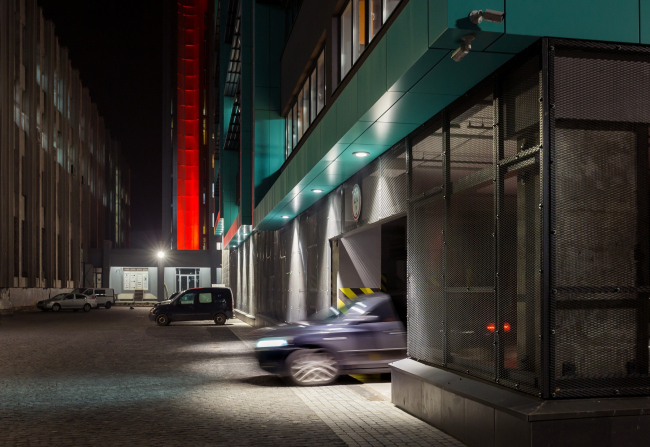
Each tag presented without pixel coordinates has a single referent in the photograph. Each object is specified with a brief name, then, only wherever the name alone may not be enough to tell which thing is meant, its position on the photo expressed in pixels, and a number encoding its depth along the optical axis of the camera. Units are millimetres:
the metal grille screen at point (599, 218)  6445
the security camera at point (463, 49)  6230
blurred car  11461
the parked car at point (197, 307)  29578
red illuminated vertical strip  87812
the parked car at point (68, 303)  47594
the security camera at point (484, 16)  5977
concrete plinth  5969
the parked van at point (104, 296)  53428
